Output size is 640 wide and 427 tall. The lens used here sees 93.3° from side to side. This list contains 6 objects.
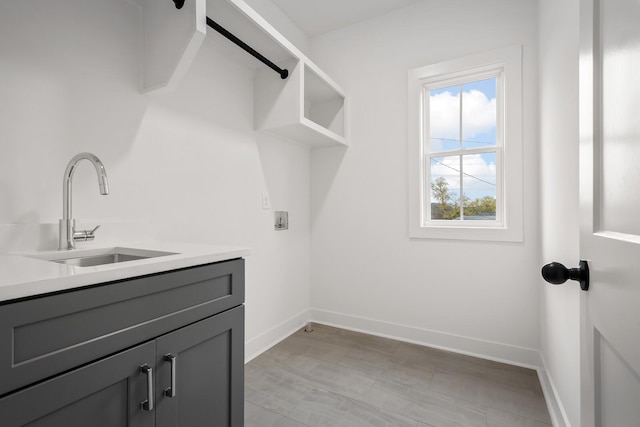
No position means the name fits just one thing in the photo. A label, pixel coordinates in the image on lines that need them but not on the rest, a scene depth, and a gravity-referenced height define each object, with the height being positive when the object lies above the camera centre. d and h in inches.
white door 17.7 +0.2
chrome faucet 43.6 +2.4
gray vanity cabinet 24.8 -14.3
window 82.0 +19.3
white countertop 24.6 -5.5
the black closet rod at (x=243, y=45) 58.5 +37.7
